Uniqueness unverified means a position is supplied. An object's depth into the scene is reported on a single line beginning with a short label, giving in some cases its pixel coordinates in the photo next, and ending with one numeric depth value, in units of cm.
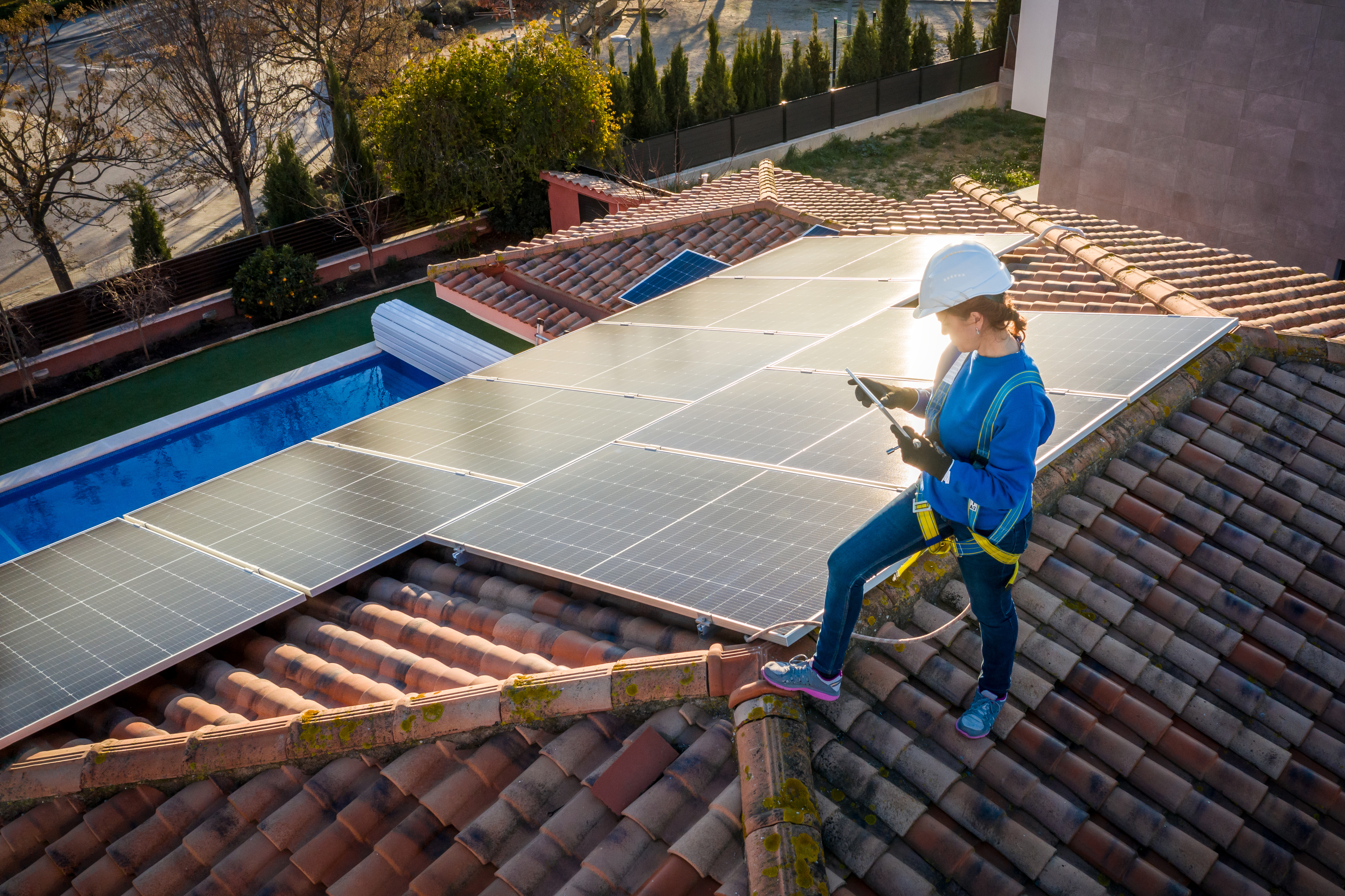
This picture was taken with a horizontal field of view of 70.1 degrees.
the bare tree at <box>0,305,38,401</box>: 2434
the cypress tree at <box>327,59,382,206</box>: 3262
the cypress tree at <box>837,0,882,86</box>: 4306
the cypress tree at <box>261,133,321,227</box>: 3183
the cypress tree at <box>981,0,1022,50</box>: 4544
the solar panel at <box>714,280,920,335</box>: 997
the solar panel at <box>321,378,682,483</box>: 838
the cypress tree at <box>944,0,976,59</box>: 4484
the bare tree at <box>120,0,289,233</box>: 3155
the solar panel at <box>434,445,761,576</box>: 662
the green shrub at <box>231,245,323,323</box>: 2822
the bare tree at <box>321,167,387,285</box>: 3108
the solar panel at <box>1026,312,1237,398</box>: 742
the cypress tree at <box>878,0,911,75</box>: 4325
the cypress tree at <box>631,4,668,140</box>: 3791
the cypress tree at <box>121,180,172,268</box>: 2984
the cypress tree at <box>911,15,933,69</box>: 4419
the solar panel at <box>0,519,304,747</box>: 649
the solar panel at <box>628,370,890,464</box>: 730
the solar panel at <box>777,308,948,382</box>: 800
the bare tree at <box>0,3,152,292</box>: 2812
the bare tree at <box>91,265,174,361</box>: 2597
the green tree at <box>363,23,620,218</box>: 3106
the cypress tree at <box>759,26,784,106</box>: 4147
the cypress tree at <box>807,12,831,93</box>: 4244
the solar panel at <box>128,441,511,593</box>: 749
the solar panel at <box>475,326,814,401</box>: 920
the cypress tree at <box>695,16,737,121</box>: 3962
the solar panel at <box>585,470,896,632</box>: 550
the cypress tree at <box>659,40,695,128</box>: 3875
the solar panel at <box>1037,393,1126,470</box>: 642
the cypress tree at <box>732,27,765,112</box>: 4094
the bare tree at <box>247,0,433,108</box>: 3928
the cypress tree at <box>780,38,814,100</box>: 4191
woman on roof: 437
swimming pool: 1989
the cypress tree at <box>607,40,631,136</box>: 3738
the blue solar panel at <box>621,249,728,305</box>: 1670
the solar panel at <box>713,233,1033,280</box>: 1170
